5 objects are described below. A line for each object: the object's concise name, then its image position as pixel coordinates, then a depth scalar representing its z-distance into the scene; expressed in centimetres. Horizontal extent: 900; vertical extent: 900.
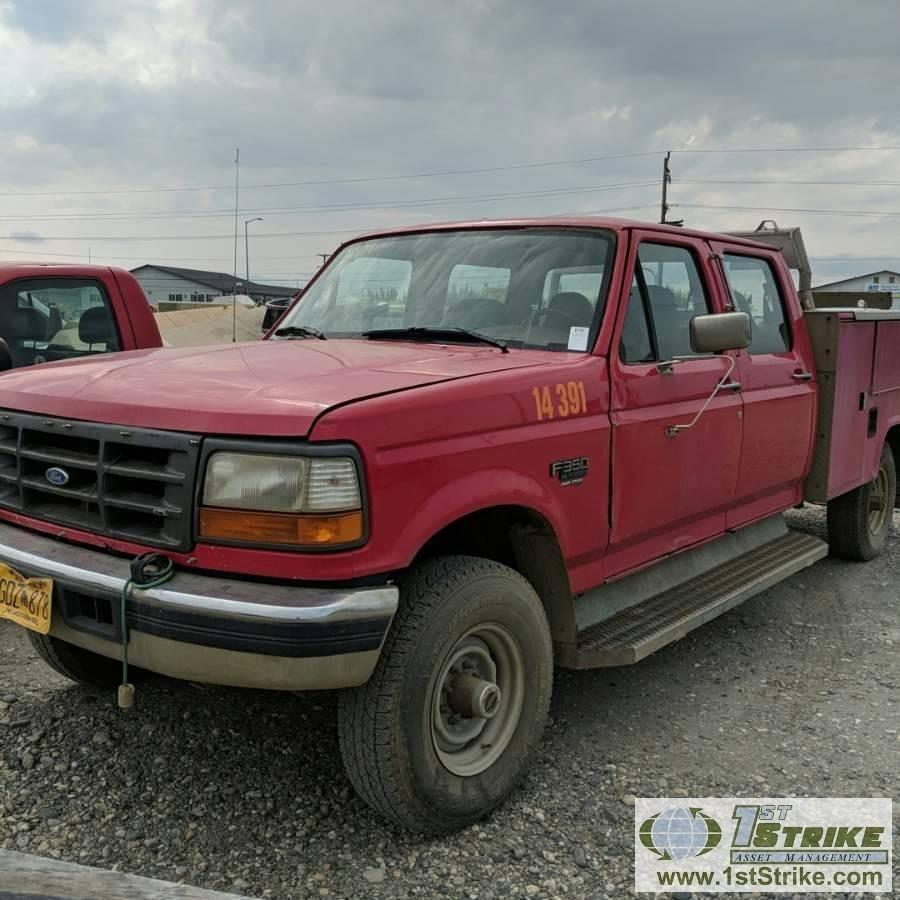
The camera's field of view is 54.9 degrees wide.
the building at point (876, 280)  4622
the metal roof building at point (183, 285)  5812
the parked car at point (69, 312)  514
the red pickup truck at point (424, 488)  237
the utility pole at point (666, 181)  3768
